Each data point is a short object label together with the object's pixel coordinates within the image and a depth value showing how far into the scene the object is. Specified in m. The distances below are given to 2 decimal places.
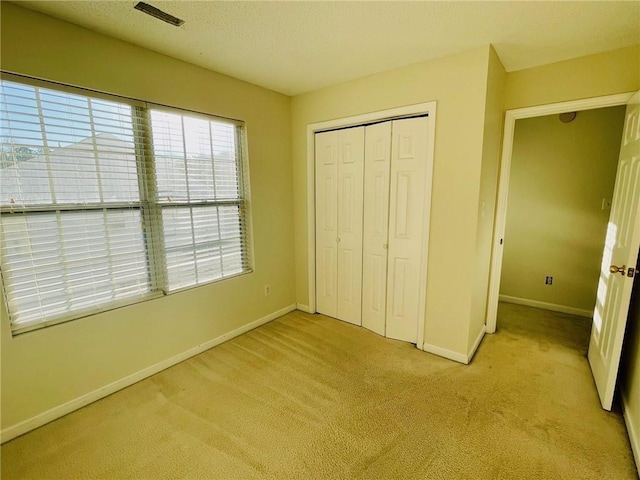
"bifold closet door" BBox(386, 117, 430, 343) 2.42
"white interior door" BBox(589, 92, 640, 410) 1.75
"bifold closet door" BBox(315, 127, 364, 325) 2.83
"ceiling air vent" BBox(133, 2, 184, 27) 1.58
